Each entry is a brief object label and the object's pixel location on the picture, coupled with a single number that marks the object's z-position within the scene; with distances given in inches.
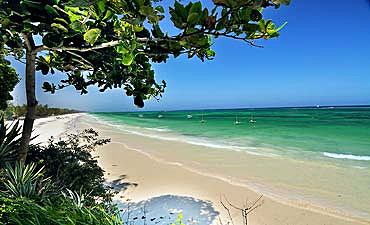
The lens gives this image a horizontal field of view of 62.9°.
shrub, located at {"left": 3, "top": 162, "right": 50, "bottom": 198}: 123.0
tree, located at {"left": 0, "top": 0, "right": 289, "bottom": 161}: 62.2
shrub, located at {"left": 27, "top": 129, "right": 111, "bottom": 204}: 168.2
